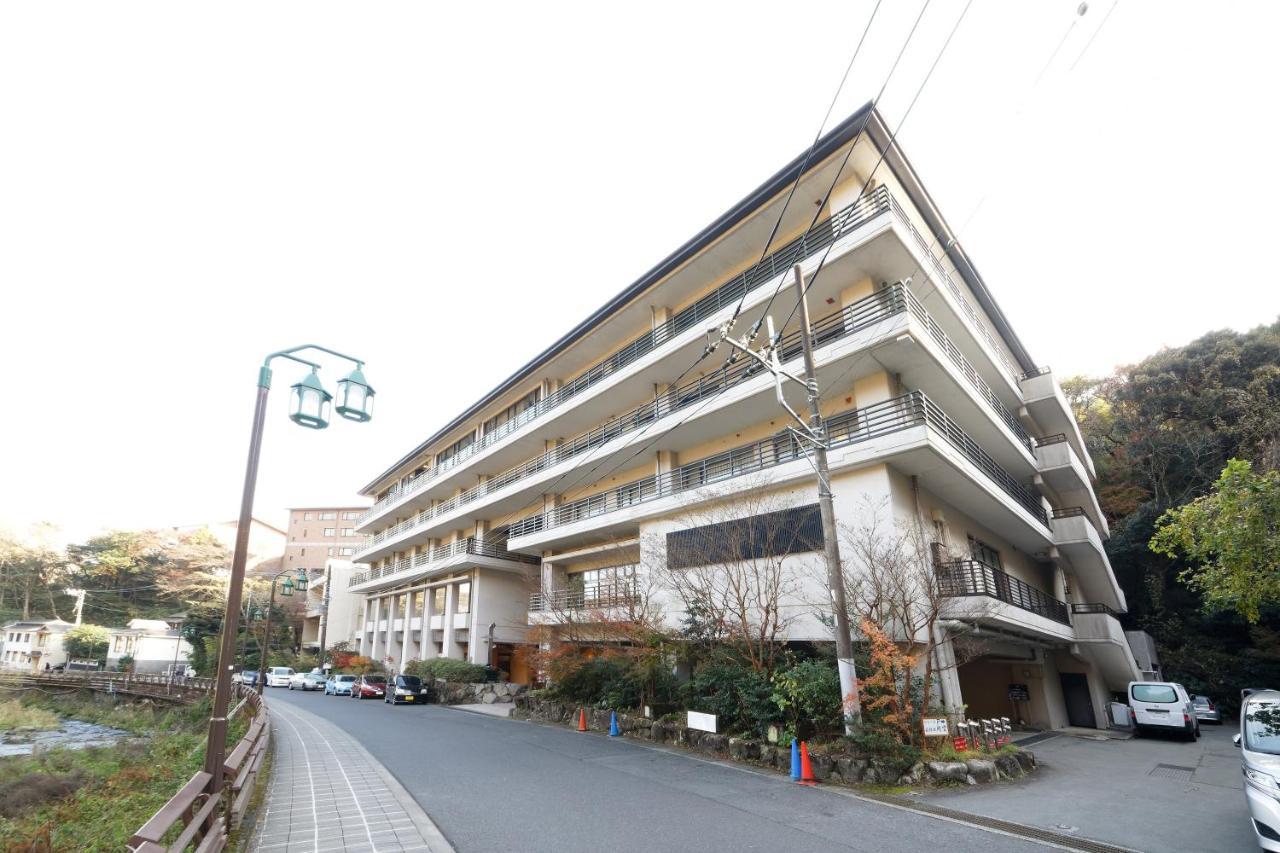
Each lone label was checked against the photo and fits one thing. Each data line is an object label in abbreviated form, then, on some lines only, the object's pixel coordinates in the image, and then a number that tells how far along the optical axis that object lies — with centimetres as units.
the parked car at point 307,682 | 4073
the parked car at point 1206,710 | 2372
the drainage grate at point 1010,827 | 729
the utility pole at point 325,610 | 4731
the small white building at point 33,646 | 5031
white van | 1794
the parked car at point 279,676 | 4200
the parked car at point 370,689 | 3180
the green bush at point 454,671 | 2866
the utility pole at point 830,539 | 1070
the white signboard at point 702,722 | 1334
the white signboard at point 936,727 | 1052
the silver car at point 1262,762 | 627
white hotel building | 1514
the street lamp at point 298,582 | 2616
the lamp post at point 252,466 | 673
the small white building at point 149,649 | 5016
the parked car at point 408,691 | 2775
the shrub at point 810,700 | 1155
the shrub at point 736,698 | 1236
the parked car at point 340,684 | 3497
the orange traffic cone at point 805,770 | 1052
